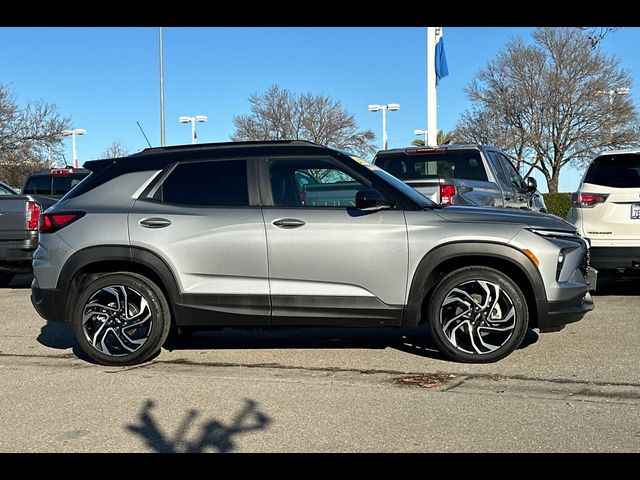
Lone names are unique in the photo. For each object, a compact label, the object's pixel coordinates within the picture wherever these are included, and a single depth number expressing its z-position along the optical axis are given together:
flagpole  21.23
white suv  8.45
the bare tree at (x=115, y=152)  47.78
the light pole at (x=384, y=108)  37.53
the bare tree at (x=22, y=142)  31.31
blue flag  21.38
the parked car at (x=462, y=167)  10.15
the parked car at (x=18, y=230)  10.64
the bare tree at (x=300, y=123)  35.59
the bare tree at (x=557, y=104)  35.62
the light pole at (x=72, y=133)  33.15
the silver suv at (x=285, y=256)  5.85
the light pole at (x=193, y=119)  31.83
